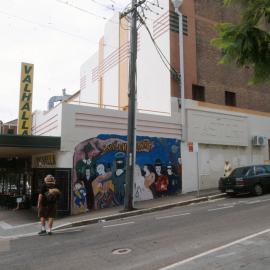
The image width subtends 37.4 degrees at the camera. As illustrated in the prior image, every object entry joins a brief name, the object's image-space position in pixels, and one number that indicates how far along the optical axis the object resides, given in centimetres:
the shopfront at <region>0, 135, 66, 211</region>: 1723
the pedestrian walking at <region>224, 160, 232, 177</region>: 2225
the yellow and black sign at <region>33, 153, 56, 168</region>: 1875
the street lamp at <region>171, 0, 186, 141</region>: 2189
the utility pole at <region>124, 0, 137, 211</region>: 1644
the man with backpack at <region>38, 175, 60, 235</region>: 1172
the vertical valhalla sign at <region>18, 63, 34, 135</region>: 2297
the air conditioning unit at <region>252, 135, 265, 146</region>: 2530
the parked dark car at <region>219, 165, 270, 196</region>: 1925
